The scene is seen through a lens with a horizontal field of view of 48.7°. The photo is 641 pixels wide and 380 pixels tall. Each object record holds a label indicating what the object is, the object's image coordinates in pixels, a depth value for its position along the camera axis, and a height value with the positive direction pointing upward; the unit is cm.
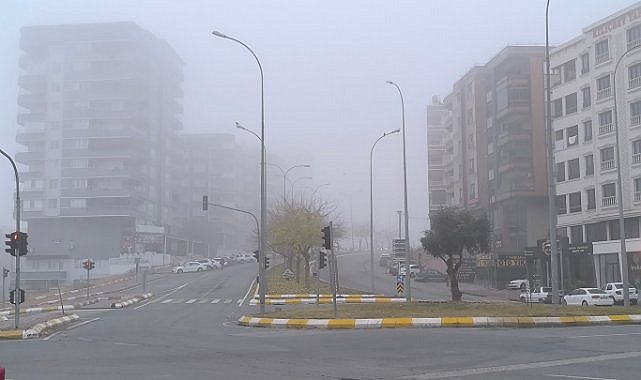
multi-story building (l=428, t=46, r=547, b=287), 7181 +952
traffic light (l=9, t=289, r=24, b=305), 2502 -156
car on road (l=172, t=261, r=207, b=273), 9269 -208
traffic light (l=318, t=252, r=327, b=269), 3272 -41
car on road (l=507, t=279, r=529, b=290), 6291 -305
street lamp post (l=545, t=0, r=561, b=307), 2784 +174
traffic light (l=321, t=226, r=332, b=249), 2595 +52
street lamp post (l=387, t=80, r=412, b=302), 4198 +243
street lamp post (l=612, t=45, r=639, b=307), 3615 -51
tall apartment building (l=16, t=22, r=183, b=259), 11106 +1889
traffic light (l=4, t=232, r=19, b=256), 2570 +37
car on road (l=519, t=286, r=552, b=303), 4859 -315
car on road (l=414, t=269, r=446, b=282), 7469 -270
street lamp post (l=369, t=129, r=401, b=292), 5653 +226
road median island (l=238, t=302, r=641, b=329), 2477 -244
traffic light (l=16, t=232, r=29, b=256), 2578 +30
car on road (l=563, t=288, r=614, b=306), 4362 -299
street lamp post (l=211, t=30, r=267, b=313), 3200 +237
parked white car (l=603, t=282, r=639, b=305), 4503 -281
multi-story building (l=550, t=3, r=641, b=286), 5408 +898
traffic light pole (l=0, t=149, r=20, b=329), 2523 -18
